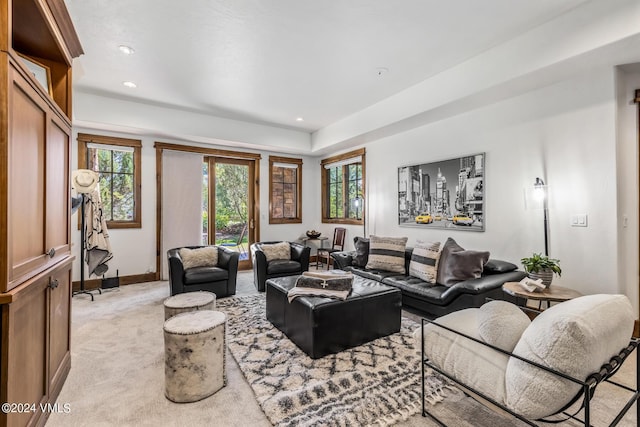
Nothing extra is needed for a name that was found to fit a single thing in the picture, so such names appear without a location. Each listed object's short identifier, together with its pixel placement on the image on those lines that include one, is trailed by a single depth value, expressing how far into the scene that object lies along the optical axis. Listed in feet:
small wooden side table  7.68
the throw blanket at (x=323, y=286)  8.64
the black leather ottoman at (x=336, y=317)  7.91
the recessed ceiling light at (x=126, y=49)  9.70
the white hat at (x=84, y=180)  13.03
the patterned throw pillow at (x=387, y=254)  12.68
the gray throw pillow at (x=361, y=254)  13.97
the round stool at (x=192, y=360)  6.16
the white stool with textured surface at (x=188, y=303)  8.13
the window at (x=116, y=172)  15.42
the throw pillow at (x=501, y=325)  4.71
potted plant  8.34
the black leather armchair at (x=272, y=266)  14.48
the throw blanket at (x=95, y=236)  13.92
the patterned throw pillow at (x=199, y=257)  13.42
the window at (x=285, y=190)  20.90
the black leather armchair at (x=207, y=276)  12.42
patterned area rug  5.75
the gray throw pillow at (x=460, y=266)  10.20
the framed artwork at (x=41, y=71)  6.02
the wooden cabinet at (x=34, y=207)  4.03
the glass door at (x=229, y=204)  18.84
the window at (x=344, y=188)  18.93
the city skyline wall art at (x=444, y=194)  12.25
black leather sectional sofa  9.15
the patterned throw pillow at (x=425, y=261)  11.13
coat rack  13.60
